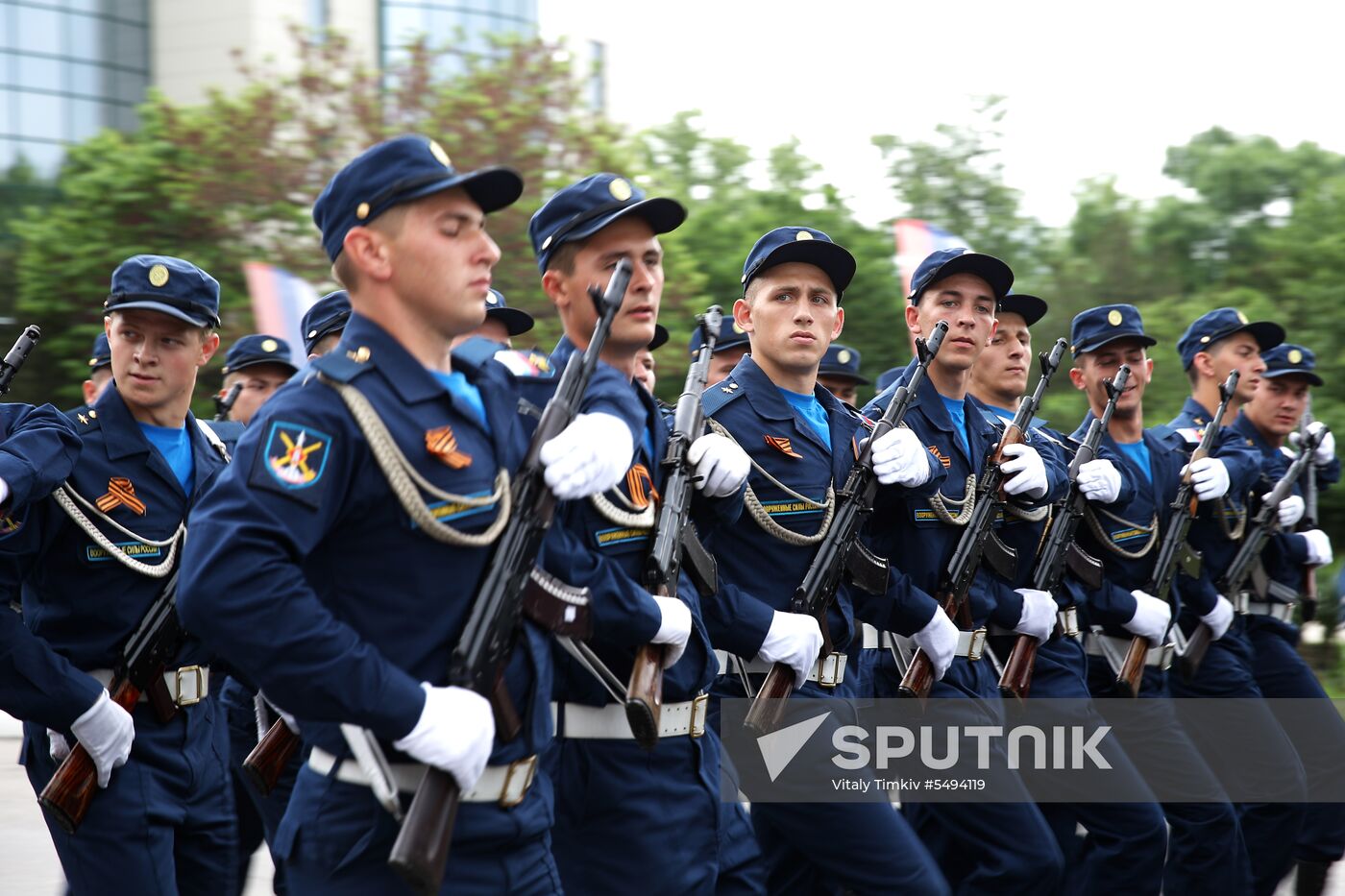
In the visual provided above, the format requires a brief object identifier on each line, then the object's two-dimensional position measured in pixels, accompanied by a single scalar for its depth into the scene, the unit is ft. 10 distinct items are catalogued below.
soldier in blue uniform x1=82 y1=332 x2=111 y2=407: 22.22
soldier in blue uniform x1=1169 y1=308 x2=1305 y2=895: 21.75
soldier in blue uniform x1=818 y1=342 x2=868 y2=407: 28.19
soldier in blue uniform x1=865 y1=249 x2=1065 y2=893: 16.65
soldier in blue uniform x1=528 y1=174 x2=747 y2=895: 12.59
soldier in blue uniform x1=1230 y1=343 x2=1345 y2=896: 22.38
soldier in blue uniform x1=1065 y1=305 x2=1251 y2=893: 19.94
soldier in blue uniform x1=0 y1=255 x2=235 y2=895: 14.08
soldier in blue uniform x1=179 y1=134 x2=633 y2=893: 8.86
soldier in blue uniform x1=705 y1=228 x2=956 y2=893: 14.71
